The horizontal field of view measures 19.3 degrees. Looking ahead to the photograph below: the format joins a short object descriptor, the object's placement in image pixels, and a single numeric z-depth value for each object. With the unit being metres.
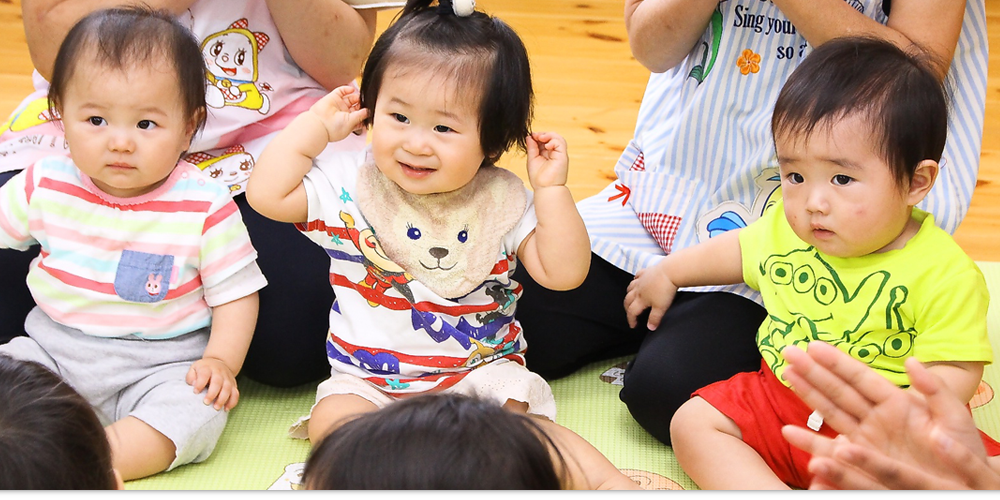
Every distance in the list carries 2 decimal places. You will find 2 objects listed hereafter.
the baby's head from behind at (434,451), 2.45
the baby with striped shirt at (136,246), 2.88
